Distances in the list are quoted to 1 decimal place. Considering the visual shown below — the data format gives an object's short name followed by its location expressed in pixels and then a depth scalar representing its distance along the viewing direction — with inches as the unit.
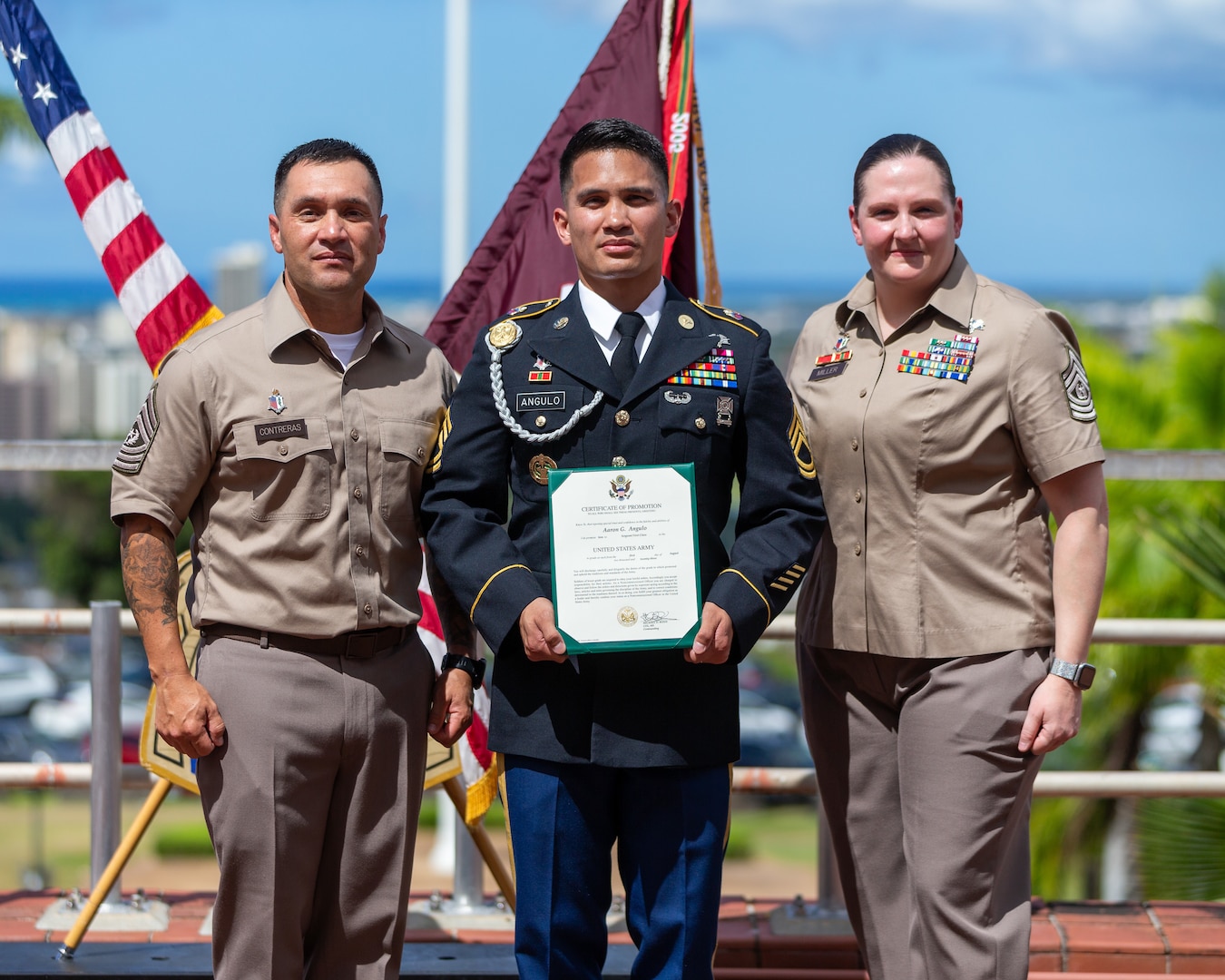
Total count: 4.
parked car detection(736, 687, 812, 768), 1893.5
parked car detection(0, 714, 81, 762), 1867.6
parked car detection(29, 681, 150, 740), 2069.4
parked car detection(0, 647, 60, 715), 2253.9
